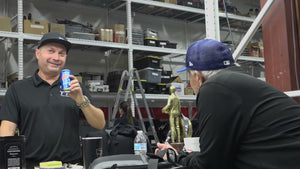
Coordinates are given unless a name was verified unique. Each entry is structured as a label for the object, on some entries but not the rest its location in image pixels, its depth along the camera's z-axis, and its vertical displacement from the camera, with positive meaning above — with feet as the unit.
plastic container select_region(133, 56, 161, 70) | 20.36 +2.13
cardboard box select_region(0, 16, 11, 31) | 15.78 +3.55
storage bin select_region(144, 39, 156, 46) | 20.62 +3.32
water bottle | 11.98 -1.38
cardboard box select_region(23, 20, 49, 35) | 16.56 +3.55
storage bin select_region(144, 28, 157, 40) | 20.83 +3.83
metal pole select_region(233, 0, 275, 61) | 7.08 +1.41
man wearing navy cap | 3.75 -0.32
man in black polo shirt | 5.92 -0.19
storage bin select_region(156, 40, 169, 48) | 21.01 +3.31
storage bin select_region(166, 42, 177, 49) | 21.60 +3.26
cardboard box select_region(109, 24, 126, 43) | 19.47 +3.68
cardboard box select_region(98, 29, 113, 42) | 18.78 +3.49
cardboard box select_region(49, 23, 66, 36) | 17.12 +3.57
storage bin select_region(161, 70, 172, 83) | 21.16 +1.32
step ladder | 17.23 +0.63
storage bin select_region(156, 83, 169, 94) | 20.62 +0.58
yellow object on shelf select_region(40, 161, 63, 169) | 4.45 -0.83
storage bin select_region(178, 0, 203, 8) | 22.62 +6.17
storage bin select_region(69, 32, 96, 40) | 17.69 +3.31
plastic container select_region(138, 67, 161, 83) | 20.20 +1.39
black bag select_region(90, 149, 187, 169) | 4.30 -0.81
